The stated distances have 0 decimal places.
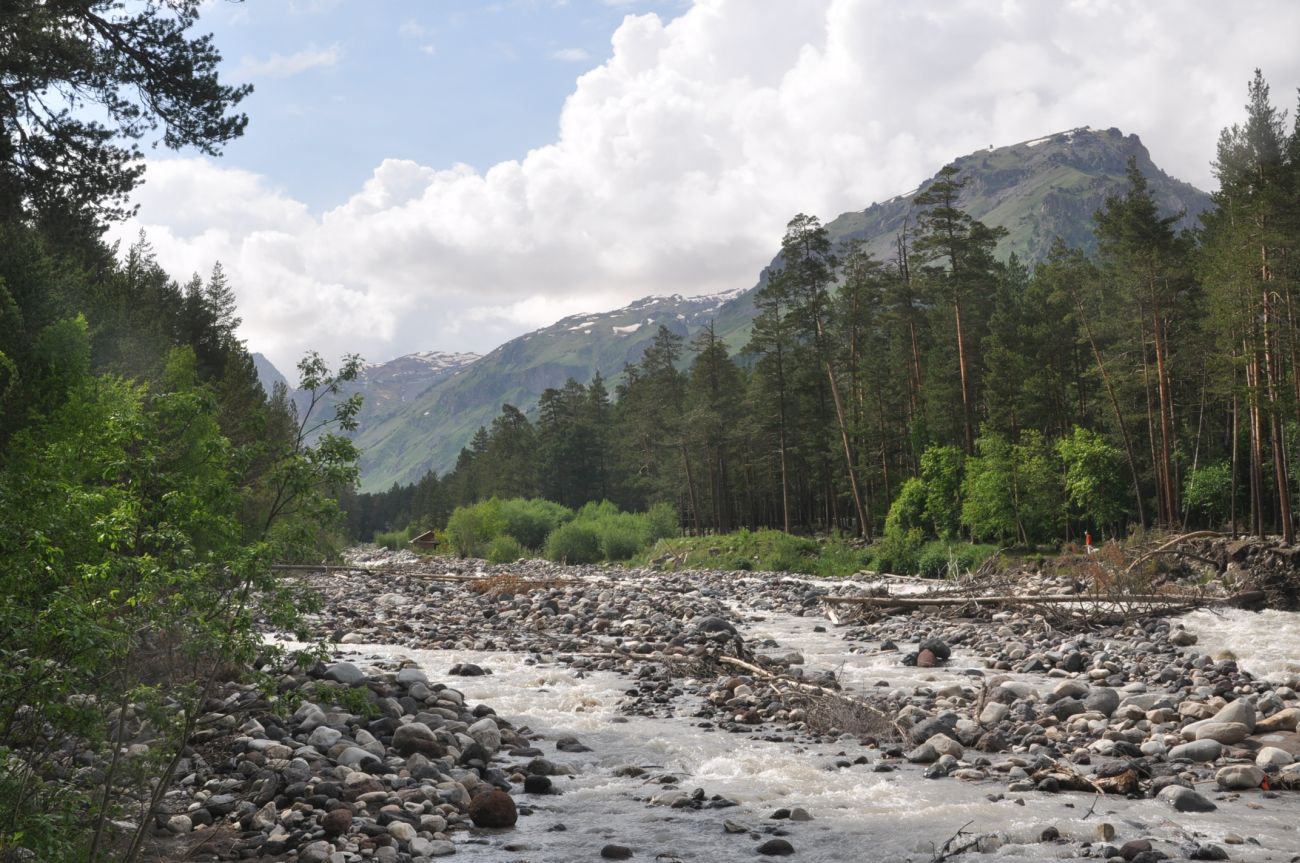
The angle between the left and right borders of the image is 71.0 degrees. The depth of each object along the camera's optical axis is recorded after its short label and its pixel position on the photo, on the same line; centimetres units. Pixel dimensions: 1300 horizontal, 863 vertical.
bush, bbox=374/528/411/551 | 9706
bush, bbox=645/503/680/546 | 5334
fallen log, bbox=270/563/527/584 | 3422
